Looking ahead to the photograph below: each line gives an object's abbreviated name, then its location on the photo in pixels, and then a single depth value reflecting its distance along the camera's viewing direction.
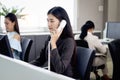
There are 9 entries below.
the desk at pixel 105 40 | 3.93
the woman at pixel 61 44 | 1.55
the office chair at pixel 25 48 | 2.36
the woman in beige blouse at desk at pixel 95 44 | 3.29
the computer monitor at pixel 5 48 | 1.32
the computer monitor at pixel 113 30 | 3.92
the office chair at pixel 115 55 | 2.24
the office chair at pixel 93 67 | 2.97
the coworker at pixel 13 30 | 2.21
